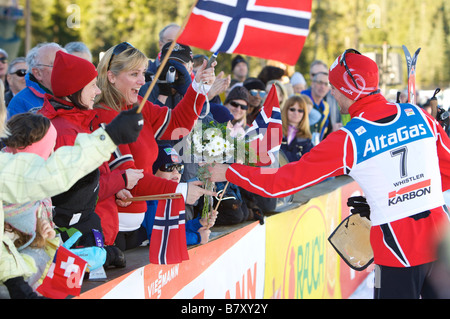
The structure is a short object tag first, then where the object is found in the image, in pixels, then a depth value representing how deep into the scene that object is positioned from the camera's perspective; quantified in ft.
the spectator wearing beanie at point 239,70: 30.99
